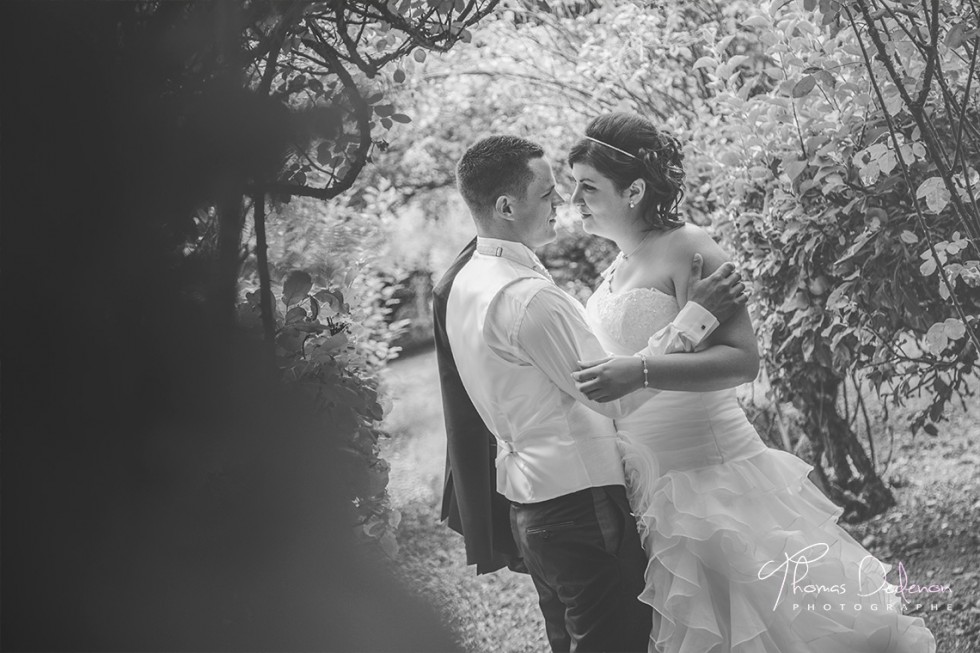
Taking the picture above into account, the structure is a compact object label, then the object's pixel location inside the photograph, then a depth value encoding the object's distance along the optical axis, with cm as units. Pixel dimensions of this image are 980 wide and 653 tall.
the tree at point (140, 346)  171
